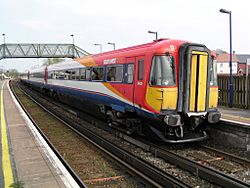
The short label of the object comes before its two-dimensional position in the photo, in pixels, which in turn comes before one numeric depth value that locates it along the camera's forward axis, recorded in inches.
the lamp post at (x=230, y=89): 690.2
